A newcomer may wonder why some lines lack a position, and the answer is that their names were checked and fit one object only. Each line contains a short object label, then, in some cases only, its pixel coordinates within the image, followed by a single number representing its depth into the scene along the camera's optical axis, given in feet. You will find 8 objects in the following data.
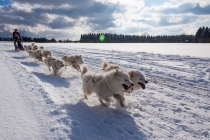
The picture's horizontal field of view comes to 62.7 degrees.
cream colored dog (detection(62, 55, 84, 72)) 30.86
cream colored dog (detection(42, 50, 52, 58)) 39.65
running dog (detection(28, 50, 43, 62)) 38.50
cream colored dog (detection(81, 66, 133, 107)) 14.38
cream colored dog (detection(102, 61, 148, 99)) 17.17
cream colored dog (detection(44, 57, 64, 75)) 28.07
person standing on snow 65.00
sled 66.02
